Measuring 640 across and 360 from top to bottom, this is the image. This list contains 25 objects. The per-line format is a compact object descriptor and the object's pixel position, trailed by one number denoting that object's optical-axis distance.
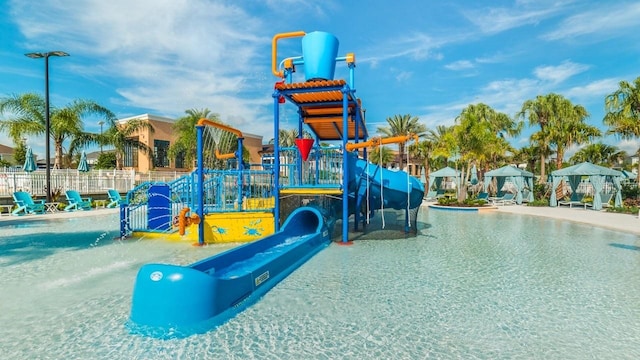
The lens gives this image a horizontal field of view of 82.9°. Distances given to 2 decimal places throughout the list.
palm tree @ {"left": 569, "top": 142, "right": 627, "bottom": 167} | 43.66
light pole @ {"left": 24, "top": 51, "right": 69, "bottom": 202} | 18.55
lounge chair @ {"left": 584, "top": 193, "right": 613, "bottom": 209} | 21.97
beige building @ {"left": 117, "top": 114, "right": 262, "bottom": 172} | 40.66
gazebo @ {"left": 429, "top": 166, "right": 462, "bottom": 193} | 30.59
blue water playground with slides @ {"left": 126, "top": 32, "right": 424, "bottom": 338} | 8.41
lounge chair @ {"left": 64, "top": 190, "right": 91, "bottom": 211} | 20.20
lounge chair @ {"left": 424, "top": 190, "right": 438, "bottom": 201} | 31.98
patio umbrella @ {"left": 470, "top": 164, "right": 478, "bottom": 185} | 34.96
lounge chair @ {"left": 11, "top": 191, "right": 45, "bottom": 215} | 18.19
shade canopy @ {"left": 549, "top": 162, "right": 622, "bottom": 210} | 21.23
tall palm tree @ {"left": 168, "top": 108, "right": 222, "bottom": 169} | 36.31
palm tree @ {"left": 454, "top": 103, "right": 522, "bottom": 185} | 26.28
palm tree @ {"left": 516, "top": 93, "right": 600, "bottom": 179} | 29.97
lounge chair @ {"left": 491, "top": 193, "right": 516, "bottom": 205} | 26.80
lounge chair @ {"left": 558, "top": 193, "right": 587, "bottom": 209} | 23.79
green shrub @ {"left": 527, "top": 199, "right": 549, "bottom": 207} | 25.17
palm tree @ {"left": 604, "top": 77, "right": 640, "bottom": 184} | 20.64
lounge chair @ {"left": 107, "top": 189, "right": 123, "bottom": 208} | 22.34
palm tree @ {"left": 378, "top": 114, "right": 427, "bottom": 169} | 39.88
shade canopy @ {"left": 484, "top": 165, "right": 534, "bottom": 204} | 26.61
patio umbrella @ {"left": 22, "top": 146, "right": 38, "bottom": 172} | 20.65
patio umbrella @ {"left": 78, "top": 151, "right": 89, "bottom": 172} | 24.94
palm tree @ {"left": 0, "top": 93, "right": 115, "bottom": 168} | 24.72
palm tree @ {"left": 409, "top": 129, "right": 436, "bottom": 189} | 40.88
